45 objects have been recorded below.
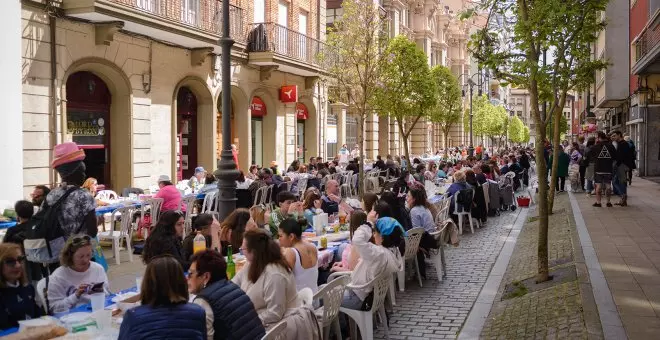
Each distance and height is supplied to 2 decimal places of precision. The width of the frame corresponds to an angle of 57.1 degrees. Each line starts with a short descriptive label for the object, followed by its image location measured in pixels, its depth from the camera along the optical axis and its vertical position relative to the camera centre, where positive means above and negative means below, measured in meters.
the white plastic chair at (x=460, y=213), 14.06 -1.37
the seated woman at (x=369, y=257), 6.19 -1.09
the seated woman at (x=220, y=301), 4.10 -1.01
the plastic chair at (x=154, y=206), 11.76 -1.03
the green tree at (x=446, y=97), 36.94 +3.53
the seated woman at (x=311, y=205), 9.57 -0.86
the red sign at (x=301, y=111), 26.95 +1.92
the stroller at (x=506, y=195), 18.44 -1.26
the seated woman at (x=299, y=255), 5.75 -0.97
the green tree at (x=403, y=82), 24.61 +2.94
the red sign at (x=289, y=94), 24.56 +2.44
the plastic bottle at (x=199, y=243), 6.31 -0.93
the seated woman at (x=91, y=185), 12.70 -0.67
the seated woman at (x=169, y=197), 11.73 -0.84
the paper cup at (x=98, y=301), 4.48 -1.10
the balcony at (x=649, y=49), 16.64 +3.25
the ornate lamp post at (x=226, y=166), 8.21 -0.17
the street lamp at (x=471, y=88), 38.81 +4.40
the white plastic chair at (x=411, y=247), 8.62 -1.35
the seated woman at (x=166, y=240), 6.03 -0.88
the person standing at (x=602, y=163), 14.51 -0.20
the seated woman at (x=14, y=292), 4.48 -1.05
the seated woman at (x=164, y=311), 3.59 -0.95
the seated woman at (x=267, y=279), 4.78 -1.02
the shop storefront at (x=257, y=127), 23.89 +1.08
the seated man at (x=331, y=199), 11.22 -0.85
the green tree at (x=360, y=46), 19.92 +3.63
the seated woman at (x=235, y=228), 7.25 -0.90
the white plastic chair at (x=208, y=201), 13.79 -1.09
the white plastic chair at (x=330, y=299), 5.20 -1.29
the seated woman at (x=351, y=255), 6.91 -1.17
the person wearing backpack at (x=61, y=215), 6.07 -0.62
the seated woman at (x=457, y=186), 14.15 -0.75
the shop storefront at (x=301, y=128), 27.30 +1.19
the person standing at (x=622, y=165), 15.34 -0.27
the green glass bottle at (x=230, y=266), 5.92 -1.11
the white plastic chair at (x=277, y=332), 4.02 -1.22
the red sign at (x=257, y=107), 23.58 +1.84
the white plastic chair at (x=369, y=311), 6.06 -1.58
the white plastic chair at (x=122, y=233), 10.80 -1.45
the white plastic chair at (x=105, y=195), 13.29 -0.92
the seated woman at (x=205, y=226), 7.03 -0.84
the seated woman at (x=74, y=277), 4.96 -1.06
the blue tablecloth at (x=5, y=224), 9.16 -1.08
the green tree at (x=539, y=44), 8.09 +1.59
